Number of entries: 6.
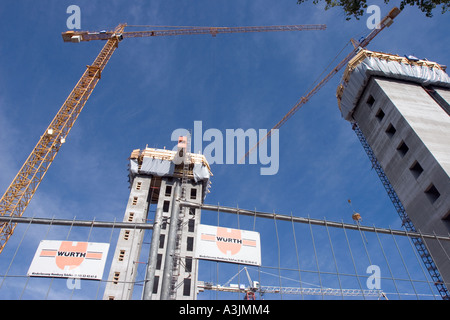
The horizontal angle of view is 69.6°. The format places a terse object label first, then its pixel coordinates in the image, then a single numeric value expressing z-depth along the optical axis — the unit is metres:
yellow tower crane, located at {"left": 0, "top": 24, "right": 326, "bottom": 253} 48.90
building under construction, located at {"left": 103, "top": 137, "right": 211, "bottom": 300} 47.69
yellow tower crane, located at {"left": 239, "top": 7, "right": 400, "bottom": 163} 72.88
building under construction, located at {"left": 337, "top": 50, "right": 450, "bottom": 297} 35.31
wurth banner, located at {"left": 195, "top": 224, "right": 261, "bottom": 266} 10.47
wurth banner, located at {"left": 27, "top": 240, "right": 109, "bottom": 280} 9.82
